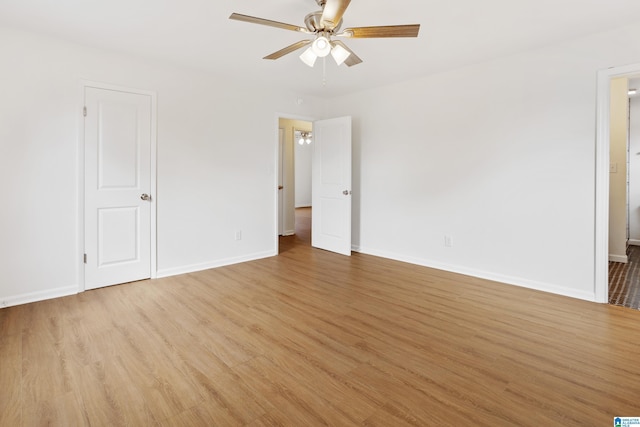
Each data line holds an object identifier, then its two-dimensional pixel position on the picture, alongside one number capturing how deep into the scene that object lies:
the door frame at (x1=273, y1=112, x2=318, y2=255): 4.94
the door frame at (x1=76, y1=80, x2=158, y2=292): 3.32
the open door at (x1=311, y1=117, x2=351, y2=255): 5.02
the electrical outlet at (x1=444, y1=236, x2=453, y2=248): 4.18
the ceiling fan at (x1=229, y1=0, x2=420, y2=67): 2.16
